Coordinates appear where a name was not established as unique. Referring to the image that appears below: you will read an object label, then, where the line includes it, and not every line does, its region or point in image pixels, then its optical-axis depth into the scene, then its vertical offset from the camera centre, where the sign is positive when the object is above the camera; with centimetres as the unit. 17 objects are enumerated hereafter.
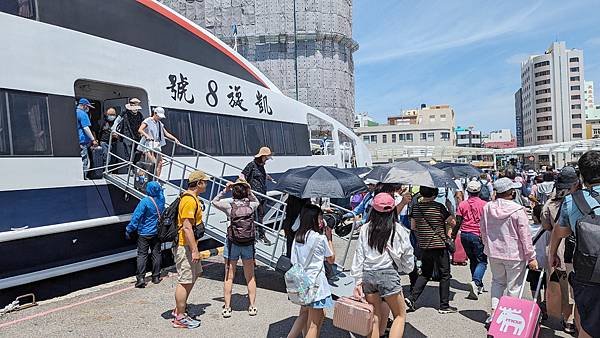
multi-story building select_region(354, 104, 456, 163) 7681 +70
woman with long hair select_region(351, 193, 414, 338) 390 -102
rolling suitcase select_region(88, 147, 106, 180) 729 -10
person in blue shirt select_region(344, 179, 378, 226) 886 -130
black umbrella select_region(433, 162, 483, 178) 837 -63
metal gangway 660 -36
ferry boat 582 +79
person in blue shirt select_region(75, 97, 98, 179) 681 +38
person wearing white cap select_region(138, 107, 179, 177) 723 +25
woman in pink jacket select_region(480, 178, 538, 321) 454 -105
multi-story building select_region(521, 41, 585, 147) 8838 +647
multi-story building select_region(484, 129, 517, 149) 12125 -179
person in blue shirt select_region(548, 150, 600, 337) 311 -74
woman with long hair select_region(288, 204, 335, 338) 401 -98
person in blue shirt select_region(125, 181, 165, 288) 662 -97
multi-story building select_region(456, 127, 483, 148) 11059 -90
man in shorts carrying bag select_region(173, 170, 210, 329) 488 -103
